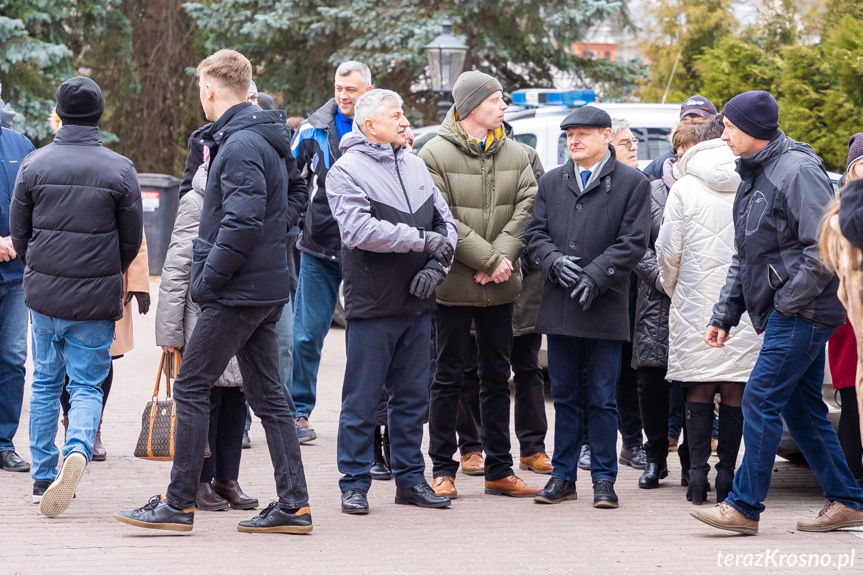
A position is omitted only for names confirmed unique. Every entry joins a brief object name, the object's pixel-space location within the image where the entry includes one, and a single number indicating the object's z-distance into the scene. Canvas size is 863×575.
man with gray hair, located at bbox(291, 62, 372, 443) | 13.49
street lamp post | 28.39
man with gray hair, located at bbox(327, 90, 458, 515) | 10.64
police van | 16.99
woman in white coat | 11.27
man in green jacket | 11.58
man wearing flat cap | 11.06
